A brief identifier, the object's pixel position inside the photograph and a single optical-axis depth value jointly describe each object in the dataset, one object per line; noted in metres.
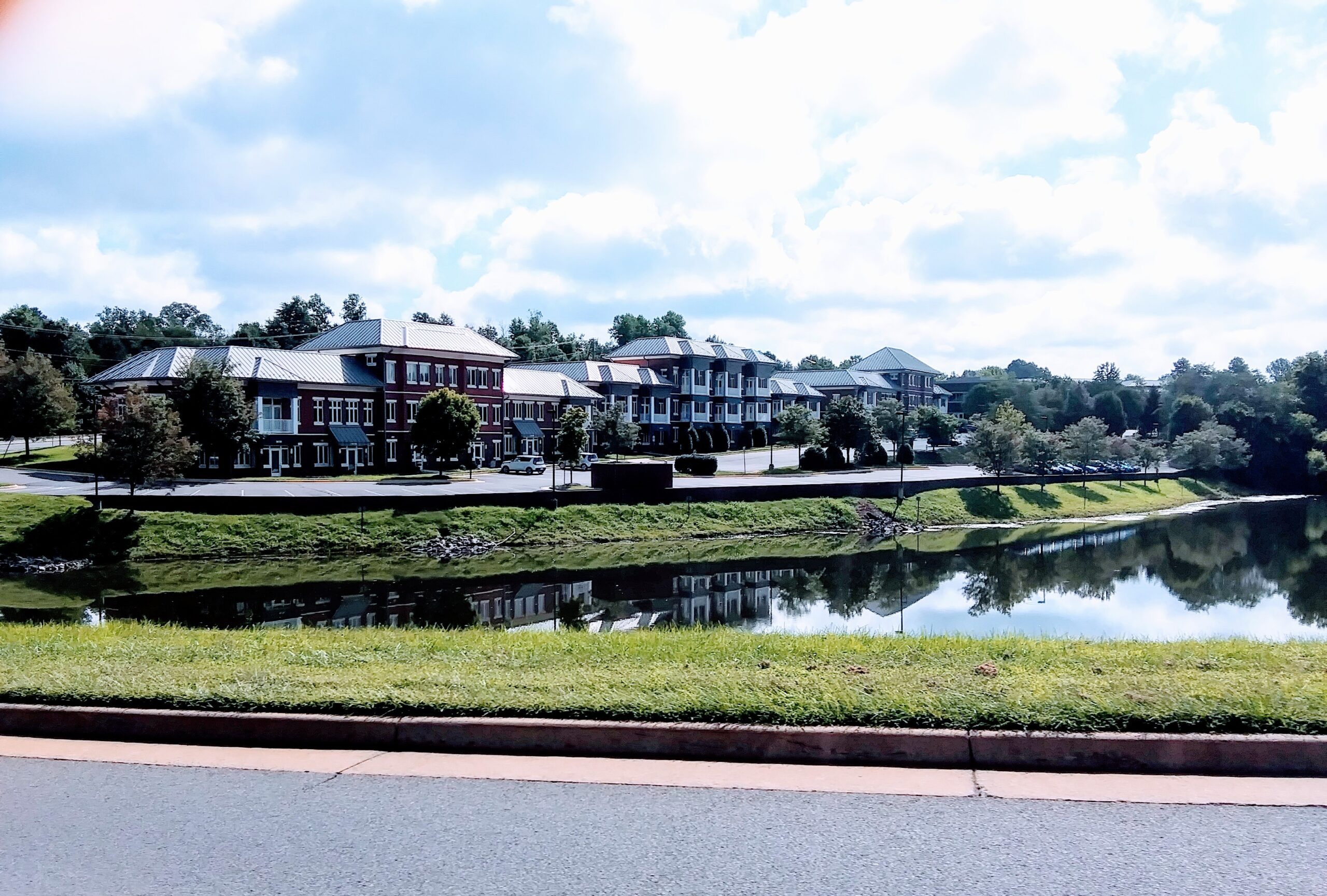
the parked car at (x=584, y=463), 59.56
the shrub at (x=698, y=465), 58.19
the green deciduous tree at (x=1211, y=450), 75.00
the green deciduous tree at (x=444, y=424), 51.22
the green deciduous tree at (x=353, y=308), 105.88
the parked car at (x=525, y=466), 58.53
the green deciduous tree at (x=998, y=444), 58.16
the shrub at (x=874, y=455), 72.81
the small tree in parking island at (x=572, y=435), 53.06
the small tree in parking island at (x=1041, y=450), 62.31
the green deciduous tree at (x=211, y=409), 45.97
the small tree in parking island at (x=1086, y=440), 71.93
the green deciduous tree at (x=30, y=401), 57.38
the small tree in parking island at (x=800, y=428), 68.56
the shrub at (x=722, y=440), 81.00
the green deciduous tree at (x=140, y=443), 36.12
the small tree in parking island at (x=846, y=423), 69.44
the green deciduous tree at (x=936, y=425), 81.38
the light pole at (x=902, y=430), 72.88
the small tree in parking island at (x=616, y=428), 64.69
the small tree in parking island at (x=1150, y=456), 72.56
